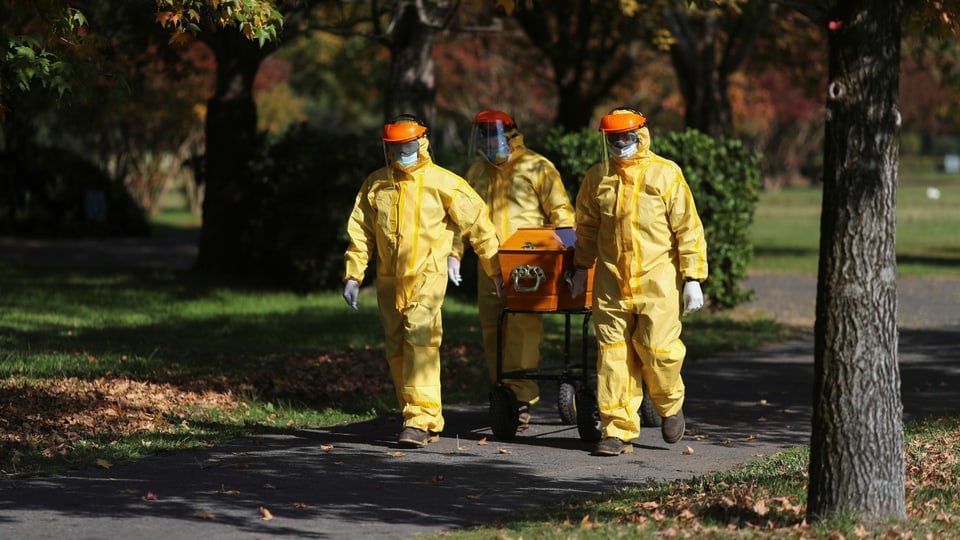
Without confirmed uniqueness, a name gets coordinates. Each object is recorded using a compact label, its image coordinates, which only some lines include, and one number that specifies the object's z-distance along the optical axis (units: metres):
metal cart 17.86
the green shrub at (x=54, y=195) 61.37
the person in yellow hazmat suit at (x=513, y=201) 19.31
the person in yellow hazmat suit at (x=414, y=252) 17.58
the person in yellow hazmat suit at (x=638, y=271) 17.05
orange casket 18.06
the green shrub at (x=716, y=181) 31.97
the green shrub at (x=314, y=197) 35.12
